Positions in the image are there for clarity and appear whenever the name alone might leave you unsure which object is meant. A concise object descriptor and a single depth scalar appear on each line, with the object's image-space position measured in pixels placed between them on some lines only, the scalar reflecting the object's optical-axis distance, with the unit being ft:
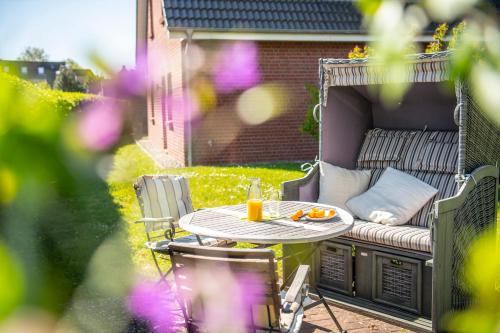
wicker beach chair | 14.01
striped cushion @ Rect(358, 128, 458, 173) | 17.87
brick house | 43.37
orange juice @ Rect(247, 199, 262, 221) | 14.21
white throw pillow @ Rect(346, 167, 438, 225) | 16.85
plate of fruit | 14.14
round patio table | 12.51
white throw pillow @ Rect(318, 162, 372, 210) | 18.48
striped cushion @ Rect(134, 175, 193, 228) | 16.80
